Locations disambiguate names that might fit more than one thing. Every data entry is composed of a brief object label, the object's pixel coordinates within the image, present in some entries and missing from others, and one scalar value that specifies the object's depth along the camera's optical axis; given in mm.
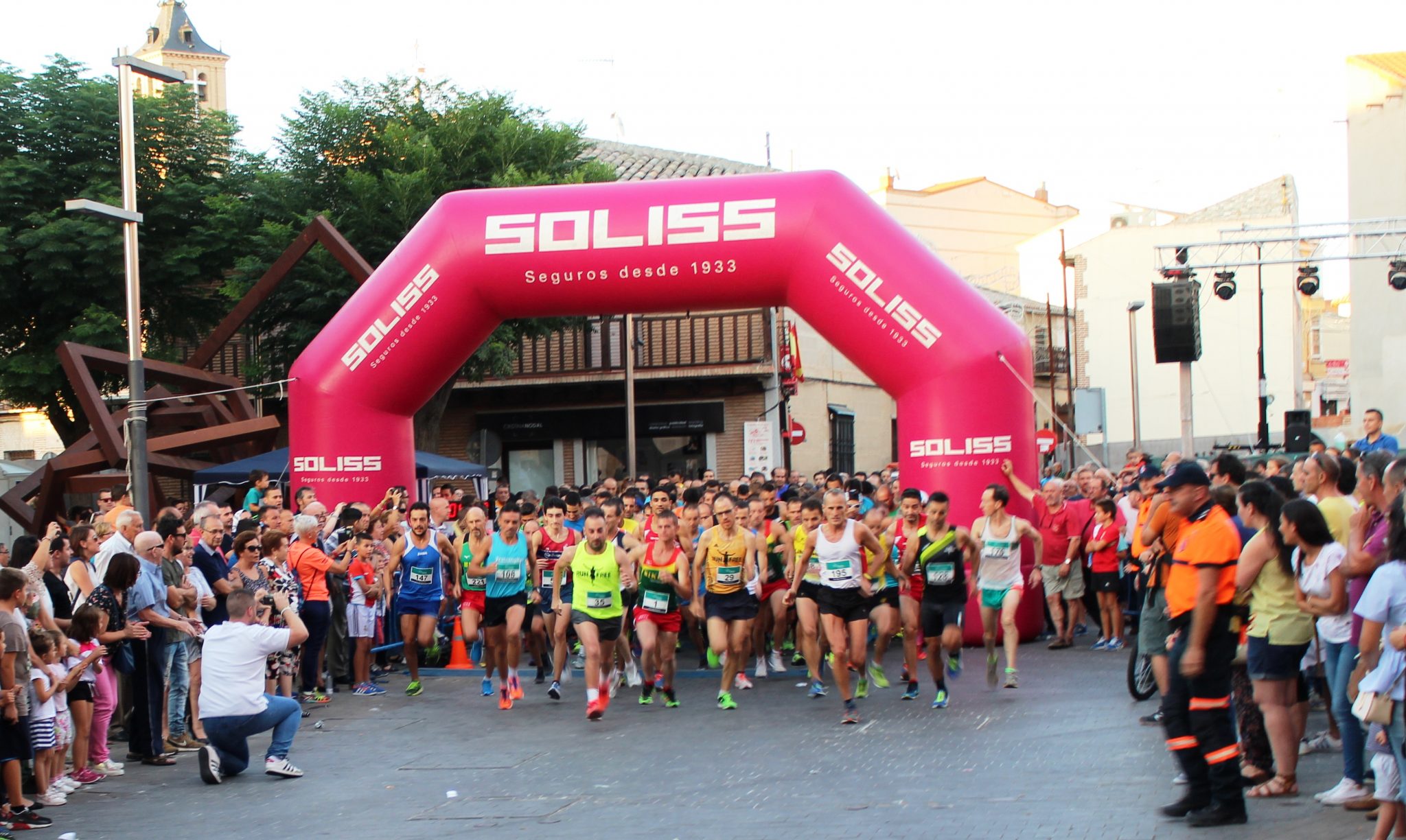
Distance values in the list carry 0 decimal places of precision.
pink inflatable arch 15047
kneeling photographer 9648
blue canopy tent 20812
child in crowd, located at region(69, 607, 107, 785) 9578
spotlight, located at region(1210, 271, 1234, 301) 21219
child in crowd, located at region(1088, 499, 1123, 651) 14883
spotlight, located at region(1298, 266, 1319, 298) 23688
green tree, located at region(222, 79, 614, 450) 26078
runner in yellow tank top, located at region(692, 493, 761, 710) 12539
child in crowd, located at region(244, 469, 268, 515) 16509
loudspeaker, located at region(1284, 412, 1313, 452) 23359
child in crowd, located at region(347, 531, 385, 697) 13797
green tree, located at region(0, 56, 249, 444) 27422
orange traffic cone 15531
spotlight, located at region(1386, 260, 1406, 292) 21812
